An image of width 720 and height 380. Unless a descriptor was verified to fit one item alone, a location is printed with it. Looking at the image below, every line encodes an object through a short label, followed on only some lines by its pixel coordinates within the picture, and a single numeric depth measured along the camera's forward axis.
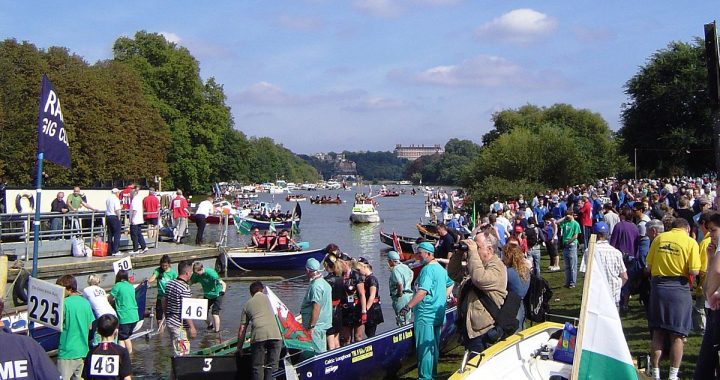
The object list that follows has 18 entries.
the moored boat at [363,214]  65.31
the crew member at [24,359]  4.29
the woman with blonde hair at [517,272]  9.72
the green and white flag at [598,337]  5.93
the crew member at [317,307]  10.76
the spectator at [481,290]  8.73
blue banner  13.16
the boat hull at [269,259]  28.88
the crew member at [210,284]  14.76
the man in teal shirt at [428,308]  9.87
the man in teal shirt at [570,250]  16.83
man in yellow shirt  8.48
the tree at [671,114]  51.03
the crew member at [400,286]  12.27
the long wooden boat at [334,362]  9.77
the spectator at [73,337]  9.84
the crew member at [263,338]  9.96
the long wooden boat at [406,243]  35.31
